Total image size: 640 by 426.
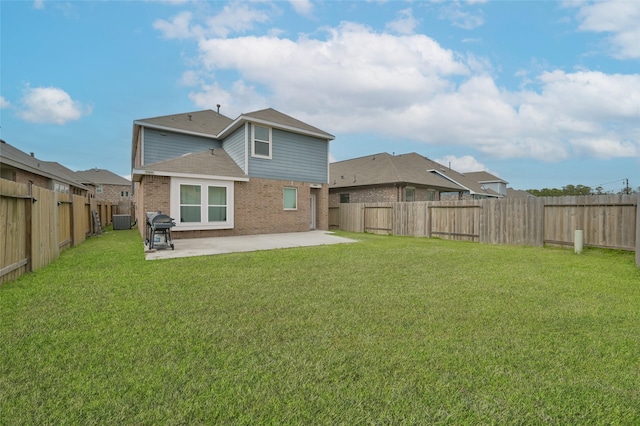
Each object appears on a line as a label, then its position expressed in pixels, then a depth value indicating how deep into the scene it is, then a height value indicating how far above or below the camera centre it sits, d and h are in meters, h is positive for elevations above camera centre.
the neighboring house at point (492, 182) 37.59 +3.38
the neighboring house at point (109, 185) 43.16 +3.51
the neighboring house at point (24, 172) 13.91 +1.95
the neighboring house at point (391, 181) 20.94 +2.13
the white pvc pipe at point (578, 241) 9.57 -0.99
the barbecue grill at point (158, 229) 9.34 -0.62
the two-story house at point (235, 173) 12.23 +1.61
